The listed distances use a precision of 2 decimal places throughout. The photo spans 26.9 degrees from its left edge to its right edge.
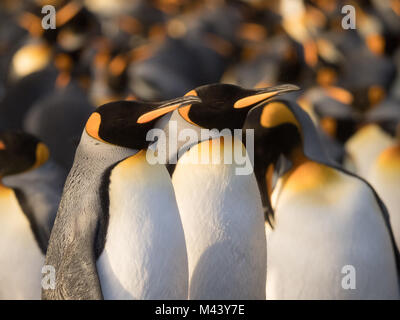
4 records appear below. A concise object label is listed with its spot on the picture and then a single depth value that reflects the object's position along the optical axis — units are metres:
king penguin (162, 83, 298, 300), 2.18
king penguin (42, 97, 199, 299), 1.98
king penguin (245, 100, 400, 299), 2.58
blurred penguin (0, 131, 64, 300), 2.71
